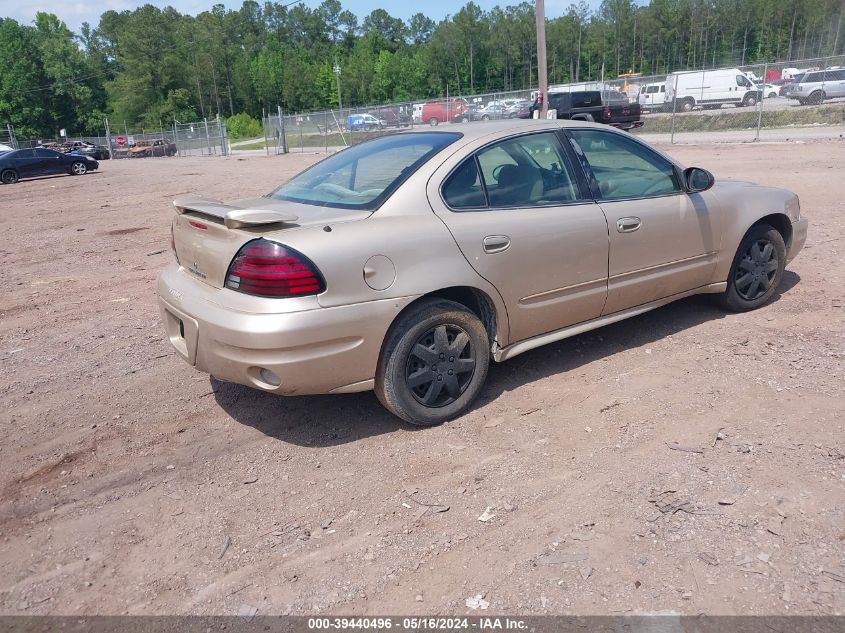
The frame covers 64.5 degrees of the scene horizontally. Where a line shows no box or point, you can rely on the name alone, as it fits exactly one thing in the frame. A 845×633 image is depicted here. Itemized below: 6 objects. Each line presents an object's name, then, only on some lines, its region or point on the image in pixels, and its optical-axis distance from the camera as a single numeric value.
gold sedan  3.28
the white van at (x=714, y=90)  33.25
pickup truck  26.36
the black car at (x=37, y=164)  27.07
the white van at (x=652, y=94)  35.72
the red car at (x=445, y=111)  32.38
